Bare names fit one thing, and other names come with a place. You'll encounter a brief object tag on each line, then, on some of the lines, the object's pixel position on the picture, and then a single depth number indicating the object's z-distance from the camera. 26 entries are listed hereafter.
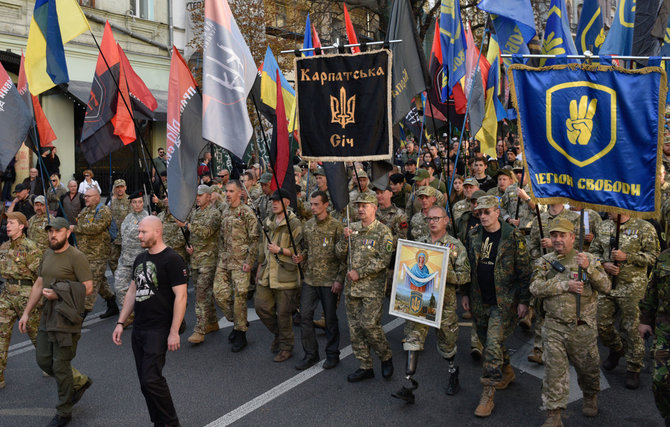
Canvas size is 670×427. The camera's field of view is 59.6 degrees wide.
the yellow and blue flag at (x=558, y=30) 8.55
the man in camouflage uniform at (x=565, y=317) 4.93
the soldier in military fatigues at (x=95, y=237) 8.80
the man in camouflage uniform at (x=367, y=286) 6.13
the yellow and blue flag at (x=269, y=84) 9.85
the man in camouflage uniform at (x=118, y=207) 10.16
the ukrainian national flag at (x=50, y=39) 7.56
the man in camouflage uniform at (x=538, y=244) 6.50
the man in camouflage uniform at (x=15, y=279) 6.35
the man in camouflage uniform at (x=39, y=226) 8.77
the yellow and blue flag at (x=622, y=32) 8.70
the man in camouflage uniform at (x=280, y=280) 7.00
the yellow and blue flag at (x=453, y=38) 8.55
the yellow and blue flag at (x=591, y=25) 9.97
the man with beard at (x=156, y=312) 4.88
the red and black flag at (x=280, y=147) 6.76
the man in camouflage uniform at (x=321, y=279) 6.72
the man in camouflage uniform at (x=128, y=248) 8.31
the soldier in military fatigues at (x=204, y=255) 7.83
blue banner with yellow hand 4.86
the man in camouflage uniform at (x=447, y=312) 5.72
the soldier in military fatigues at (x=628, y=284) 6.18
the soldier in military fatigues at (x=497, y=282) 5.74
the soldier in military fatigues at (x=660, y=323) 4.37
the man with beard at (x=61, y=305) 5.46
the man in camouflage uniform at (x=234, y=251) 7.57
